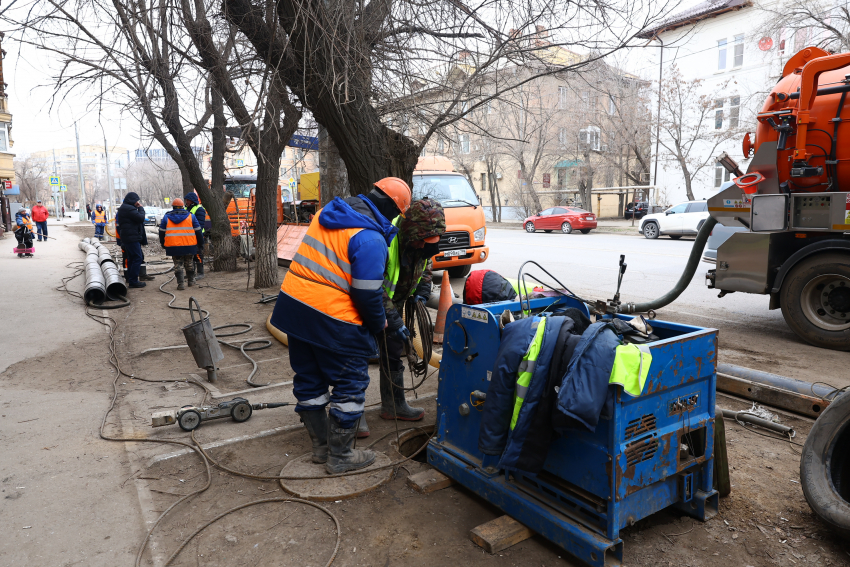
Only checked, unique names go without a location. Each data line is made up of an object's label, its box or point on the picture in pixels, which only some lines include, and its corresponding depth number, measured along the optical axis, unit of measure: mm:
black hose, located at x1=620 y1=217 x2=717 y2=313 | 7207
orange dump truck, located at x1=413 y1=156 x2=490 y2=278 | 10672
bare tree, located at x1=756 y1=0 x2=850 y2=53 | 16191
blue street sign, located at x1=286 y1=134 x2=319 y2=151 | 9755
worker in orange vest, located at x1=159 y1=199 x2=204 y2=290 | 10930
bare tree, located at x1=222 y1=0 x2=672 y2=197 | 5410
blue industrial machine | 2480
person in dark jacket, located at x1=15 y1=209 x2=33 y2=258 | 18109
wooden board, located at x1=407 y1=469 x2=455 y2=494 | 3238
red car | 26125
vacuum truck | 5883
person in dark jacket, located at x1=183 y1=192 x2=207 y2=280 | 12758
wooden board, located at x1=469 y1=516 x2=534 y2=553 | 2680
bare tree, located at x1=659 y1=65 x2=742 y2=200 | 28875
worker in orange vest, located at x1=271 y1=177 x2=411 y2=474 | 3262
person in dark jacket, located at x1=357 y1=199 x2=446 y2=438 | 3604
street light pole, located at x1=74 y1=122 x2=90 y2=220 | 41912
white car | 20078
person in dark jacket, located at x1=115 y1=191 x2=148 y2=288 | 11109
